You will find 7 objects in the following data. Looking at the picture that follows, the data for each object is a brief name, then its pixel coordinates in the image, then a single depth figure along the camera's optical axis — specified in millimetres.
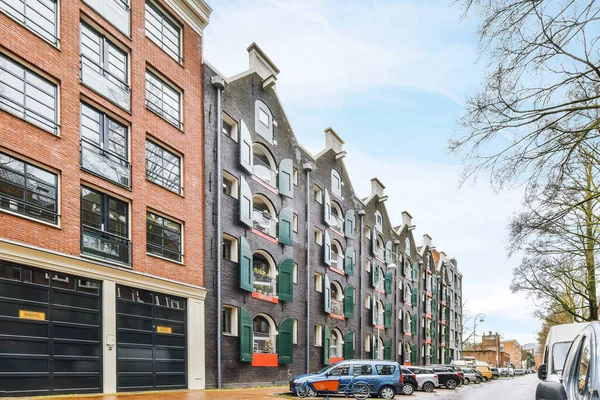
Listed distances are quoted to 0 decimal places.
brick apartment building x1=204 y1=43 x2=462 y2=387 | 24000
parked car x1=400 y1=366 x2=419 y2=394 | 27147
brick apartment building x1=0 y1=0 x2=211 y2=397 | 14805
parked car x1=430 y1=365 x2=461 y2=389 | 33438
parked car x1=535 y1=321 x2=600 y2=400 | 3625
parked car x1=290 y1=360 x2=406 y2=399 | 22189
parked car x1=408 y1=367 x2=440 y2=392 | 30641
